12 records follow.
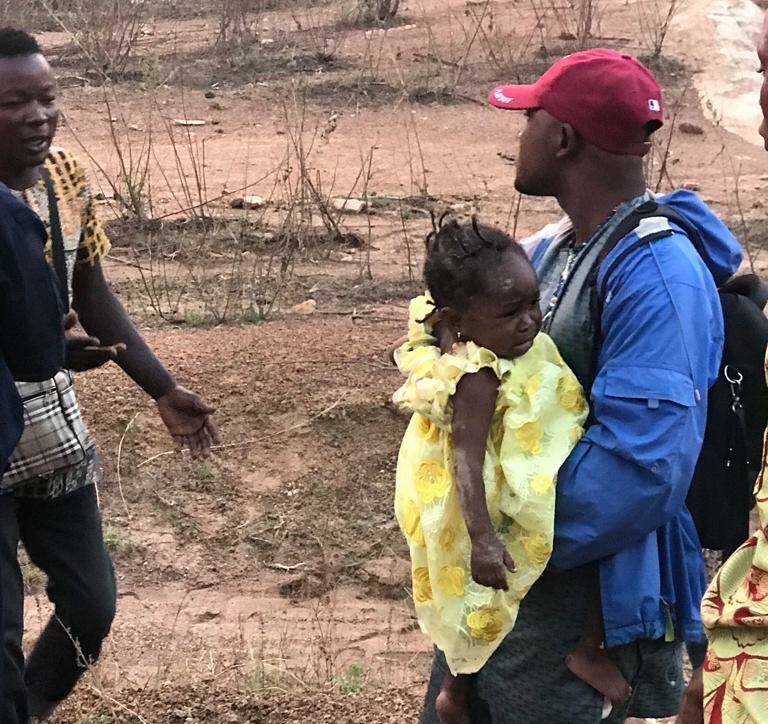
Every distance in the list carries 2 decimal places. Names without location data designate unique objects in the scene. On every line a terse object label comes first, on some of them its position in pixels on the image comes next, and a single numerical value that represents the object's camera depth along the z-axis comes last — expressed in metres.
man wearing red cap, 1.93
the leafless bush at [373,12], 14.75
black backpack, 2.36
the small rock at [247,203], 8.77
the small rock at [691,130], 11.02
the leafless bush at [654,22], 12.77
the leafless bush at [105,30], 12.55
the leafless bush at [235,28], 13.65
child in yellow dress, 2.01
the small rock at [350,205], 8.68
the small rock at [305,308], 6.70
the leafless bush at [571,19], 12.60
